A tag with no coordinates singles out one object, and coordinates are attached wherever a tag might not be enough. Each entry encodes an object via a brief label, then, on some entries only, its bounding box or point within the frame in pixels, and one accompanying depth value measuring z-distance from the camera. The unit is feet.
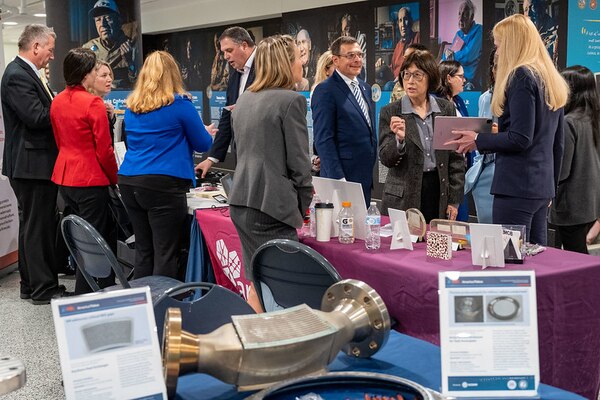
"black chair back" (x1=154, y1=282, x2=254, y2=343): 5.93
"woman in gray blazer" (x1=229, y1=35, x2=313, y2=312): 9.30
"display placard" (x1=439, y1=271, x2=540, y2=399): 4.07
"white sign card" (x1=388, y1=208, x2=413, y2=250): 8.74
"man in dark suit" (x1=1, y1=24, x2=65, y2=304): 14.62
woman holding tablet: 9.66
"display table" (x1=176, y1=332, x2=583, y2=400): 4.17
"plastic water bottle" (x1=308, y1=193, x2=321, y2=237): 9.93
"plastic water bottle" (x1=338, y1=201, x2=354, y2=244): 9.42
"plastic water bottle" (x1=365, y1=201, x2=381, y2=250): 8.96
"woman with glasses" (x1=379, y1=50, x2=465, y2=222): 11.59
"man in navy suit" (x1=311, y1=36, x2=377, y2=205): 13.06
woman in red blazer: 13.79
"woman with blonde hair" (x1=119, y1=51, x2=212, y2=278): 11.84
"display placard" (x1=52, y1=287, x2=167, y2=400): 3.62
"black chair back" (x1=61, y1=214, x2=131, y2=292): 8.98
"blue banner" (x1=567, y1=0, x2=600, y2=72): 19.47
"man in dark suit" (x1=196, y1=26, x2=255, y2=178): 13.96
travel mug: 9.63
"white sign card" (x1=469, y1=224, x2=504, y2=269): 7.73
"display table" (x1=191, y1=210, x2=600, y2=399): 7.41
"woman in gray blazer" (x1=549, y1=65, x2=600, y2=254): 13.44
